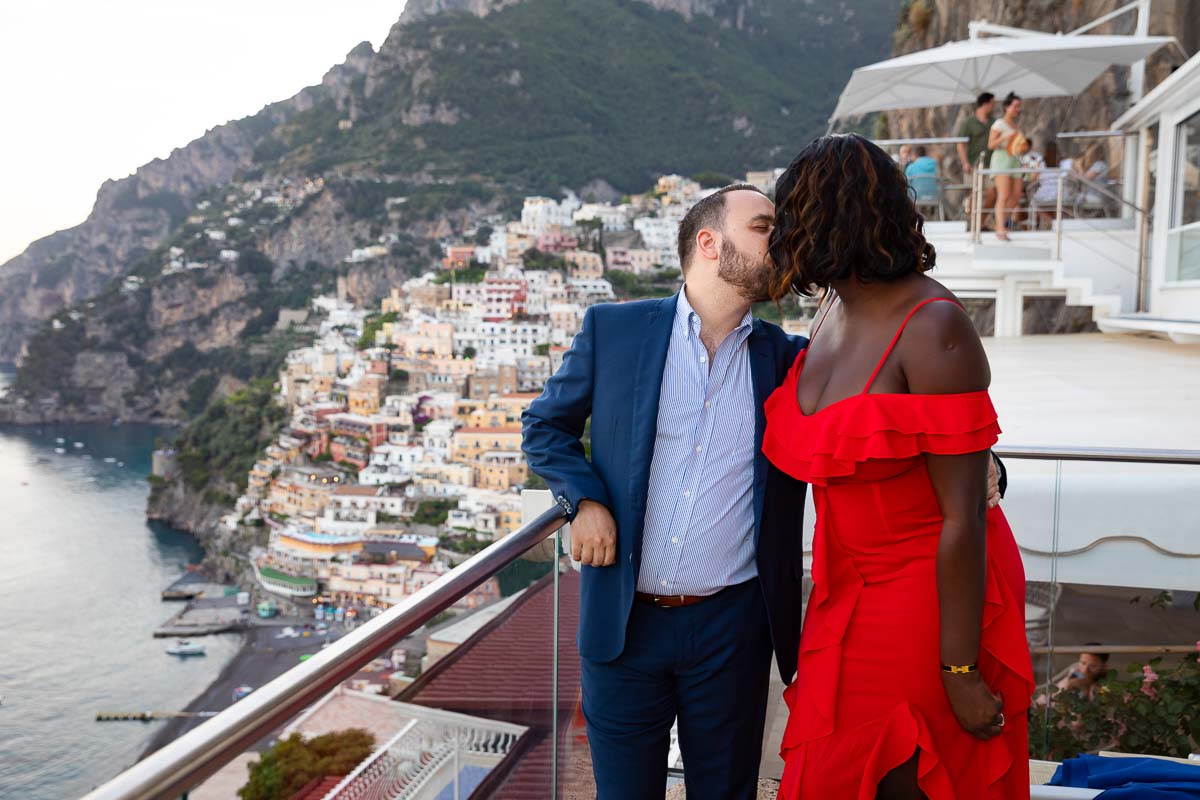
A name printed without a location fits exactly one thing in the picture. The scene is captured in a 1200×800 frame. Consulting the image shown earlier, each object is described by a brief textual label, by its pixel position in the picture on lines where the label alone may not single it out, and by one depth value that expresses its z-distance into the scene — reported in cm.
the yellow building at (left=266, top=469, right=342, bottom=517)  5047
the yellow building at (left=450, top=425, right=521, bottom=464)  5203
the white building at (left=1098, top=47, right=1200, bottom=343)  593
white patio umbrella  780
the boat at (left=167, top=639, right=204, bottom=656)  4006
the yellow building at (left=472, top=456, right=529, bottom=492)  5066
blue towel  139
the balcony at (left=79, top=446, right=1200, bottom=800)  81
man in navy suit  137
